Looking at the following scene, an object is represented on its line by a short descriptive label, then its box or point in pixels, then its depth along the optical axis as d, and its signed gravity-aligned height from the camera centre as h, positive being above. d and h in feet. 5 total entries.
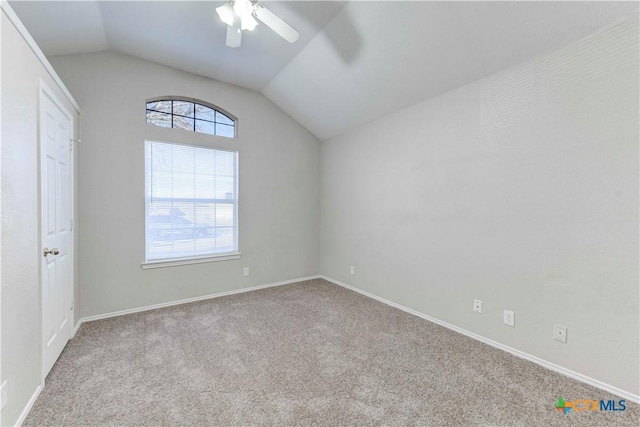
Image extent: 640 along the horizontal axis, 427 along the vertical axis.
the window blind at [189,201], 10.74 +0.15
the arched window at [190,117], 10.93 +3.70
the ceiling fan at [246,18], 5.73 +4.06
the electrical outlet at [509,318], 7.51 -2.96
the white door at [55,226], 6.16 -0.58
